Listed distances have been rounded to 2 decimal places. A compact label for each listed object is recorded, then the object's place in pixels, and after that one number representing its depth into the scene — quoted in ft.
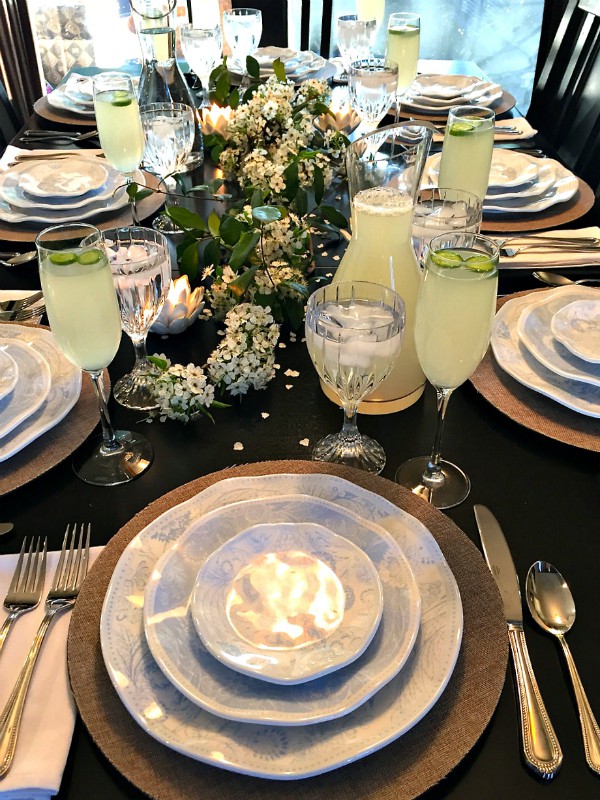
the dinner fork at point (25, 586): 1.81
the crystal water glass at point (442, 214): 2.75
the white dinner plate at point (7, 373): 2.45
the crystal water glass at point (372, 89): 4.04
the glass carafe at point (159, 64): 4.19
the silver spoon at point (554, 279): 3.19
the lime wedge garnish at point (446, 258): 2.05
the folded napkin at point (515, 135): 4.67
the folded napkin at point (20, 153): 4.33
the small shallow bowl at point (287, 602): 1.57
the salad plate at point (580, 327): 2.59
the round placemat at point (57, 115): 5.04
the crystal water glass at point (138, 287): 2.43
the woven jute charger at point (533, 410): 2.37
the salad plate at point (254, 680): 1.48
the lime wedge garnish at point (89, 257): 2.11
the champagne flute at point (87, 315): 2.12
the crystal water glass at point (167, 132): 3.62
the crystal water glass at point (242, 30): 5.00
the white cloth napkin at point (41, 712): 1.44
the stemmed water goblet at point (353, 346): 2.10
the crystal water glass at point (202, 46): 4.69
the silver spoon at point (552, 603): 1.71
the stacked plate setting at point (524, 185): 3.77
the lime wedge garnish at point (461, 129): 3.04
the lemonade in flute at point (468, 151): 3.05
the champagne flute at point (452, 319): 2.04
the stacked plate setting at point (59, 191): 3.71
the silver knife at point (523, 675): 1.51
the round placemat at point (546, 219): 3.66
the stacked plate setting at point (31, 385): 2.34
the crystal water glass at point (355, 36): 5.06
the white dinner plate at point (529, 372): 2.44
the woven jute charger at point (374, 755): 1.42
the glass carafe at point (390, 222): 2.46
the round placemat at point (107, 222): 3.56
